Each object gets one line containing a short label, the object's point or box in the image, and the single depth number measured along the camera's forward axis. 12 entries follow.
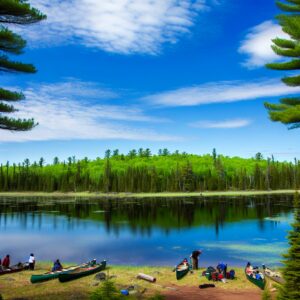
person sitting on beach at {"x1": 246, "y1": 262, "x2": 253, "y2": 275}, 24.20
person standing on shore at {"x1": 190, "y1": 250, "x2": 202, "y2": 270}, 27.39
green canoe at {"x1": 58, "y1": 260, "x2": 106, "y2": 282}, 24.02
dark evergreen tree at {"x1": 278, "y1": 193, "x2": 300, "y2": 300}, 11.90
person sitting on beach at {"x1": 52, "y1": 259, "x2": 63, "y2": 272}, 26.00
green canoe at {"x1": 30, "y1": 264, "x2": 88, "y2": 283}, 23.61
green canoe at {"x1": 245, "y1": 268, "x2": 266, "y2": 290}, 22.05
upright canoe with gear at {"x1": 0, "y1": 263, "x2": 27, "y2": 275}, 26.49
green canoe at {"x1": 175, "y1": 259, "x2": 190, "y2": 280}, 24.73
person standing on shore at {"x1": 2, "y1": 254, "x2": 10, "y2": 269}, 27.71
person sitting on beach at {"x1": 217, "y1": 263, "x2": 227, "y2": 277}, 24.30
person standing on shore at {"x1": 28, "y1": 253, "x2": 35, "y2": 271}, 28.20
